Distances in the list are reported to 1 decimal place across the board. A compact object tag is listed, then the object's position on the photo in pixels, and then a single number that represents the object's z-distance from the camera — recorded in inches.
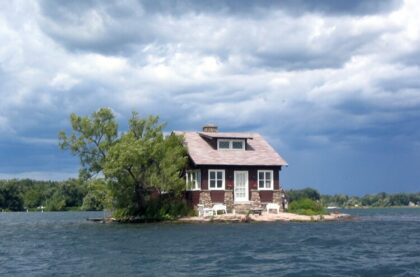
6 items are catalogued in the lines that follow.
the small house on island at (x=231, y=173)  1973.4
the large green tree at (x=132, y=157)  1863.9
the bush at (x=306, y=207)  2018.9
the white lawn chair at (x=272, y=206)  1967.3
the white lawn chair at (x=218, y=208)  1911.9
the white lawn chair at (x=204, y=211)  1898.4
